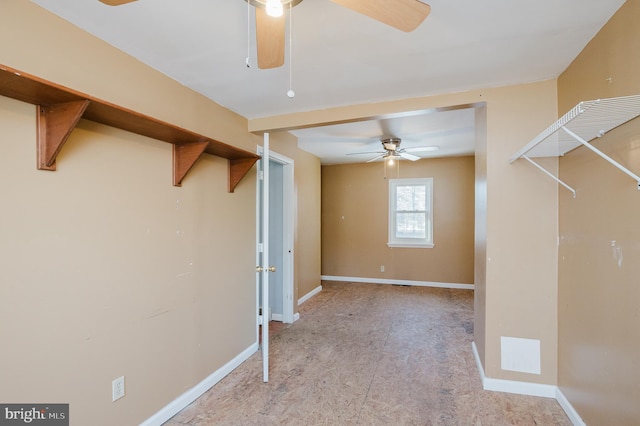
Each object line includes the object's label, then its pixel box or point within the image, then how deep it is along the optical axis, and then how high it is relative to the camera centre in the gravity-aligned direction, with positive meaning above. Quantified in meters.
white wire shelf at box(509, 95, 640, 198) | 1.17 +0.41
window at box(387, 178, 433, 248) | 5.70 -0.04
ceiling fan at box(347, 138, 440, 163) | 3.99 +0.86
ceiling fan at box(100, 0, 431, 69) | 1.06 +0.73
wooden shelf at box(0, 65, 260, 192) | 1.19 +0.49
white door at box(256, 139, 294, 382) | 3.86 -0.33
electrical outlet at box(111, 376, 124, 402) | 1.70 -1.01
